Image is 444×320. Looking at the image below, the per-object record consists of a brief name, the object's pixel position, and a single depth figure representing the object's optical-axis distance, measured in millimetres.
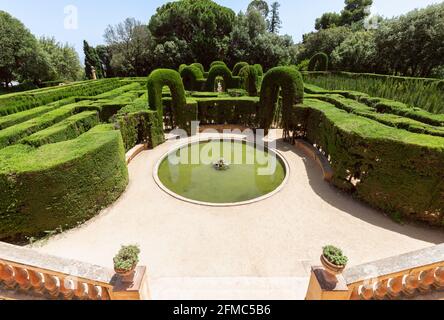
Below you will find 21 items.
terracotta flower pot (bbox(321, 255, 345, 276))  3569
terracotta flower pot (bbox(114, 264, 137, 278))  3570
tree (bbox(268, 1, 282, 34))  67125
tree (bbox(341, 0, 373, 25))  56375
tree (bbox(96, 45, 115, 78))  51794
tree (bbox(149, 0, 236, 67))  40531
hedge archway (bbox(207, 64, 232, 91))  21203
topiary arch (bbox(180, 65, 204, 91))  24297
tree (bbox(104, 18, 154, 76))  44781
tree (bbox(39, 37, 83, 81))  44719
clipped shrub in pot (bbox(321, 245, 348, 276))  3523
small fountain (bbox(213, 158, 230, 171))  10391
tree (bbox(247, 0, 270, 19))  61062
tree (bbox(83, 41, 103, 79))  49375
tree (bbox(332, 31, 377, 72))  30859
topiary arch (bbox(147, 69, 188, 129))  12422
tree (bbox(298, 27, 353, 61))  40781
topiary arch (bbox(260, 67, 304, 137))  12586
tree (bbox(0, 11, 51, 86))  33969
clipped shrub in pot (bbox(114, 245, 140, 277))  3555
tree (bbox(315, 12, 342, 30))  59656
